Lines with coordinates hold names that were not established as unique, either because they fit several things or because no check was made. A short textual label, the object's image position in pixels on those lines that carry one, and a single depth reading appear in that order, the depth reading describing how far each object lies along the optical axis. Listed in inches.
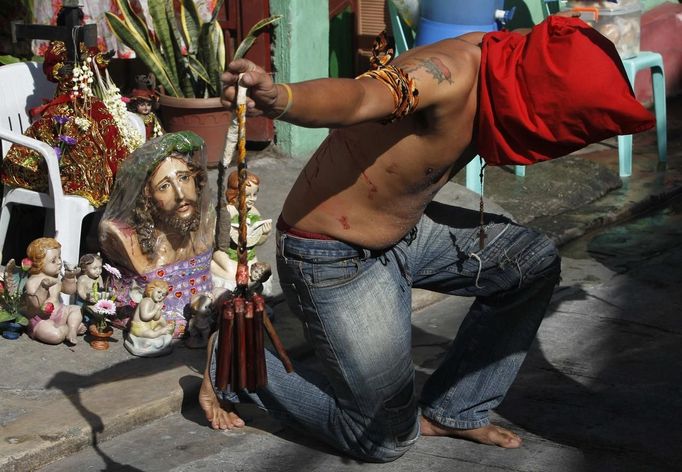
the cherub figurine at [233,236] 196.5
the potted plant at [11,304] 185.5
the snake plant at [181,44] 239.3
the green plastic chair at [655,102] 294.5
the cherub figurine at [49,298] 180.5
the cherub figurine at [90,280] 184.1
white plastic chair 196.4
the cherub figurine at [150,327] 179.5
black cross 205.2
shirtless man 133.6
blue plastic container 258.5
